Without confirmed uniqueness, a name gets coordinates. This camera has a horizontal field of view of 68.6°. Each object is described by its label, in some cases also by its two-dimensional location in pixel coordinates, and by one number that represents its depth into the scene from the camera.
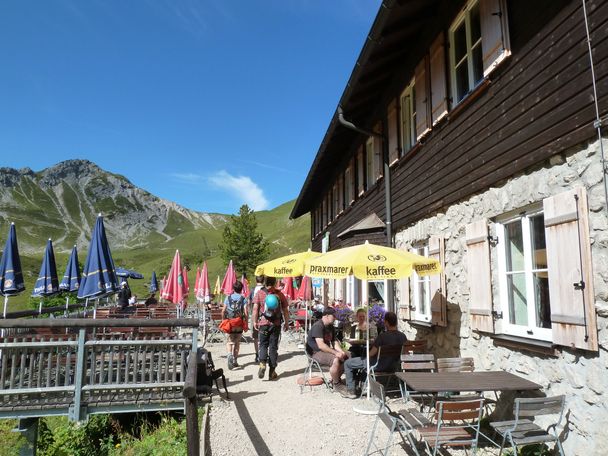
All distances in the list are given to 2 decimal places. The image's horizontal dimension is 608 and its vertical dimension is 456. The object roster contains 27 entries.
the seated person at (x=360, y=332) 6.81
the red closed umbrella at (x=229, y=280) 15.14
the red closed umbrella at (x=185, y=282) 14.47
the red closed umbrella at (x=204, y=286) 15.73
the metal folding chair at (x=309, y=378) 6.88
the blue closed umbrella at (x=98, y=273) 8.65
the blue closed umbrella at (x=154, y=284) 26.61
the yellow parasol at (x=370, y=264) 5.50
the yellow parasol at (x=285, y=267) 8.09
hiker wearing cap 14.80
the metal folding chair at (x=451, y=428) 3.59
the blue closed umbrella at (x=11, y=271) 9.58
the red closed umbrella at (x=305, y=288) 14.91
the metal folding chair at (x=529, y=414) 3.44
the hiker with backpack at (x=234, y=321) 8.37
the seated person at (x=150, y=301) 17.79
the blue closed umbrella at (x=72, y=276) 12.61
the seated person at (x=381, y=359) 6.17
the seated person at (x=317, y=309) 12.26
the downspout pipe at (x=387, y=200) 9.67
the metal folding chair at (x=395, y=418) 3.85
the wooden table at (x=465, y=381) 4.04
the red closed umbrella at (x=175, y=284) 12.92
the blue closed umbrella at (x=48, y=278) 11.45
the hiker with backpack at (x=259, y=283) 9.14
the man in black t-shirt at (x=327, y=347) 6.86
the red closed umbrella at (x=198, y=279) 16.78
